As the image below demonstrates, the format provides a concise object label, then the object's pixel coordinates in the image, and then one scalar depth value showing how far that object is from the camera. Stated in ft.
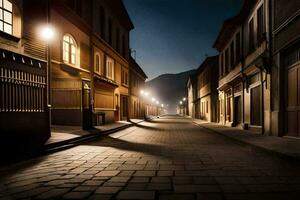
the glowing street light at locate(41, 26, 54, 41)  36.63
